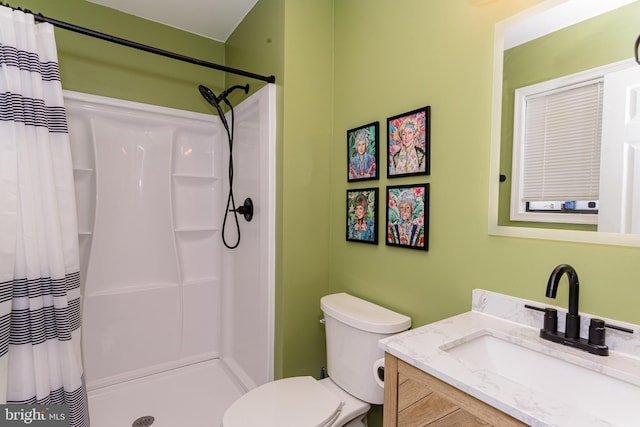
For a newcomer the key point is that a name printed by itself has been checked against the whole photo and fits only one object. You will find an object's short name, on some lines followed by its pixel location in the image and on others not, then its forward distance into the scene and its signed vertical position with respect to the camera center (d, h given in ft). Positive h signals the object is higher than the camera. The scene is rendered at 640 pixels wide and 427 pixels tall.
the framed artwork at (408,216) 4.17 -0.23
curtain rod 4.42 +2.39
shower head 6.35 +2.12
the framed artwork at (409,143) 4.13 +0.80
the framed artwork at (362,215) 4.93 -0.26
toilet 3.94 -2.74
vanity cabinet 2.21 -1.63
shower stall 5.95 -1.38
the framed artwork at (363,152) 4.88 +0.79
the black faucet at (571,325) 2.66 -1.12
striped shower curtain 4.18 -0.43
